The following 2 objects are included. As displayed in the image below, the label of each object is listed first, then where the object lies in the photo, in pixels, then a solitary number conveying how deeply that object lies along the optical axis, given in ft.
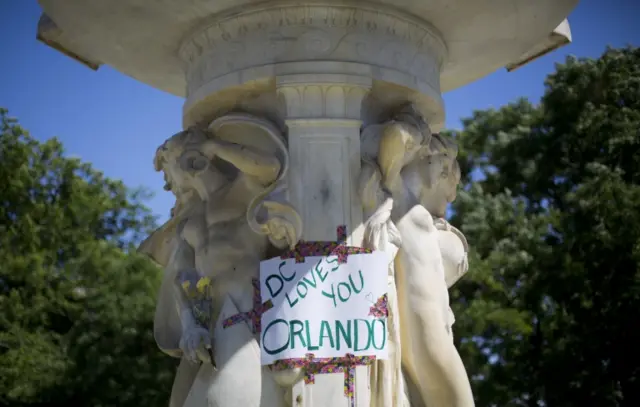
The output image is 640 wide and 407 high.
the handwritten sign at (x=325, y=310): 17.49
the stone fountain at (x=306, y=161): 18.08
